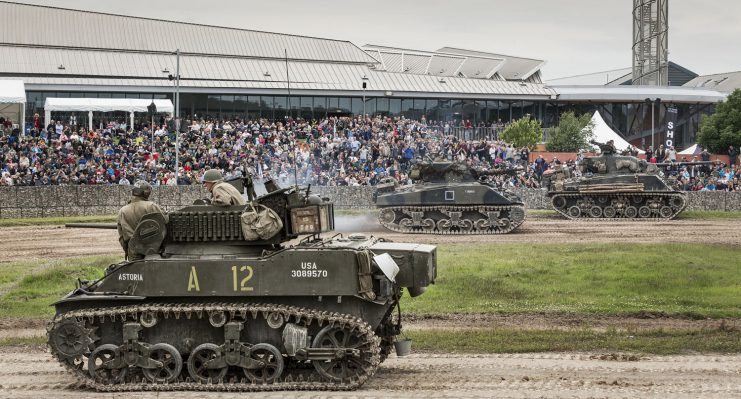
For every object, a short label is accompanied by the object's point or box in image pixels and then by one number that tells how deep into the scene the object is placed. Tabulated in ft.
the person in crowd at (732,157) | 193.86
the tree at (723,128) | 218.38
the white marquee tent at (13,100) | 160.86
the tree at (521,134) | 213.89
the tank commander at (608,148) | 143.43
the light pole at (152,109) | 169.22
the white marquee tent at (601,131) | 213.66
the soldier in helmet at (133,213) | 47.88
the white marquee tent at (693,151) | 212.02
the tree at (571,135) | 215.72
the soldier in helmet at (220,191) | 47.50
